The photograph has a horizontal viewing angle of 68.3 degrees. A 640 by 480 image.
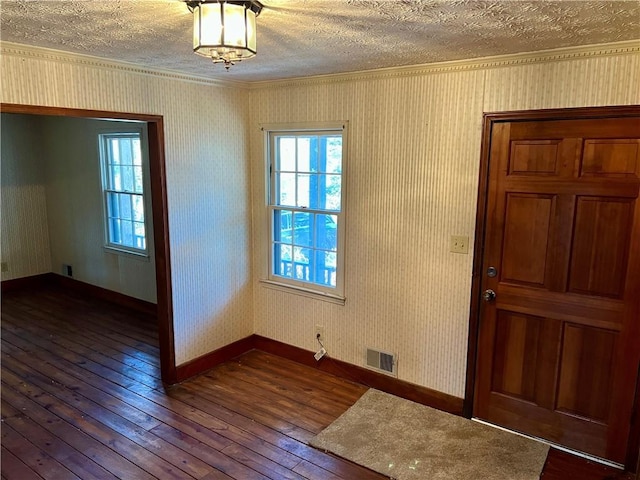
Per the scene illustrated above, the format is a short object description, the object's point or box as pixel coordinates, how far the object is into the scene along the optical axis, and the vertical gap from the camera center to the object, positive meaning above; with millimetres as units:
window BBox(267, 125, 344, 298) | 3621 -304
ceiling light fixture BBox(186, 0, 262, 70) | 1702 +514
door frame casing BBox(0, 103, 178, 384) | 3301 -465
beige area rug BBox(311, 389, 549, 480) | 2643 -1645
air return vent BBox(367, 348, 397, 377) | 3490 -1411
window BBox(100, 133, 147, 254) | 5047 -251
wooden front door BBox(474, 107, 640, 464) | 2574 -608
